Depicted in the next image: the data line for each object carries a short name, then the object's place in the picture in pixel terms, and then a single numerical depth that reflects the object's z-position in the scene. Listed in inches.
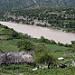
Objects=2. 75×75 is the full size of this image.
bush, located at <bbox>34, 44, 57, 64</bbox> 611.2
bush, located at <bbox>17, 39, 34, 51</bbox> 932.6
